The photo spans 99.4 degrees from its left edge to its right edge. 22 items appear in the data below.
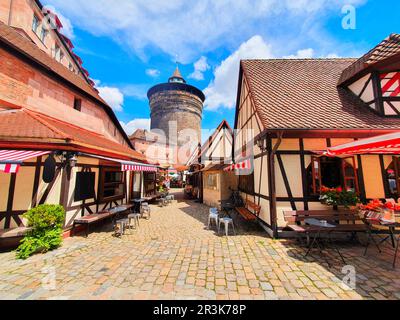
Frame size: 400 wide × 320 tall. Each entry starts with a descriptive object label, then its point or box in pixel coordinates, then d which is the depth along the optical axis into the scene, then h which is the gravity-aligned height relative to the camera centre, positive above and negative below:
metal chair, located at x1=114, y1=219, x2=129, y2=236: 6.00 -1.78
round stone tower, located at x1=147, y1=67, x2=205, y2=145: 37.09 +15.82
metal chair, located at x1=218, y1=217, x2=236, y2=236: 5.94 -1.48
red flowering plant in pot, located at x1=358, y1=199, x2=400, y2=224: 4.33 -0.88
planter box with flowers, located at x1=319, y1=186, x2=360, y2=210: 5.30 -0.59
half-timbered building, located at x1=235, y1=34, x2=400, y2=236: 5.71 +1.60
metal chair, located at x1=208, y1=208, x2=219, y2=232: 6.55 -1.35
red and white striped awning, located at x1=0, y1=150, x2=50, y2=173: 3.93 +0.56
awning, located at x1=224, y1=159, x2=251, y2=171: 7.57 +0.65
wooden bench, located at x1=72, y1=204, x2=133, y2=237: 5.93 -1.39
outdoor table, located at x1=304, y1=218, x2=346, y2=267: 4.43 -1.24
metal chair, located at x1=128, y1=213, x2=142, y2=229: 6.88 -1.50
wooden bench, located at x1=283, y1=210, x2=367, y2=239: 5.36 -1.18
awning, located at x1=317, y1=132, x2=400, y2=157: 3.49 +0.82
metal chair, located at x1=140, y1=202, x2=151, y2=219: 8.44 -1.44
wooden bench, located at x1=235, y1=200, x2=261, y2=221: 6.70 -1.44
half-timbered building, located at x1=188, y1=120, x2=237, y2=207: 11.24 +0.53
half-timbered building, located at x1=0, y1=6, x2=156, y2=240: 5.06 +1.08
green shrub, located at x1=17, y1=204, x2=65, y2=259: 4.46 -1.46
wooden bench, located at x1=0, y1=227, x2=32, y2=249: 4.67 -1.60
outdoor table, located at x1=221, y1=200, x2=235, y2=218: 7.92 -1.25
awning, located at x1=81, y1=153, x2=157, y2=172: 6.34 +0.60
